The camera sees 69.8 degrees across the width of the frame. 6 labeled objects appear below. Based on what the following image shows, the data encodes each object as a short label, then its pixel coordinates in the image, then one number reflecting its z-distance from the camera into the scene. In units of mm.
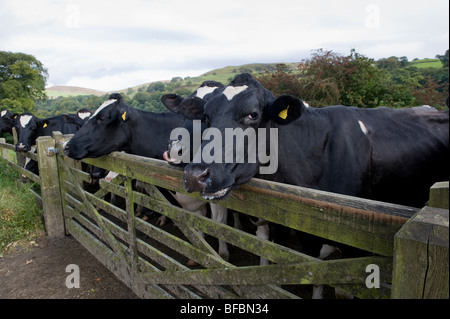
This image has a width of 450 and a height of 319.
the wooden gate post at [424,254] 1061
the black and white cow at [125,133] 4195
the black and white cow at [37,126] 8066
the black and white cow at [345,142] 2486
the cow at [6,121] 10177
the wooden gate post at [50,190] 4744
